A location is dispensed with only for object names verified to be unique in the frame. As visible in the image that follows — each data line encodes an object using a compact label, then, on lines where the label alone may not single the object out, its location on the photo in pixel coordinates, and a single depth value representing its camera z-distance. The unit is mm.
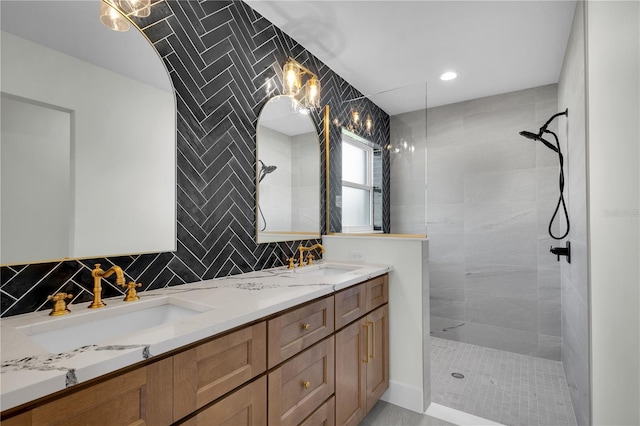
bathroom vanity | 651
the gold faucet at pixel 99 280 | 1087
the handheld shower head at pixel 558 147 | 2340
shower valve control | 2234
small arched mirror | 1951
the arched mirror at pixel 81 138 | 1006
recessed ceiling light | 2709
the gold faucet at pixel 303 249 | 2080
